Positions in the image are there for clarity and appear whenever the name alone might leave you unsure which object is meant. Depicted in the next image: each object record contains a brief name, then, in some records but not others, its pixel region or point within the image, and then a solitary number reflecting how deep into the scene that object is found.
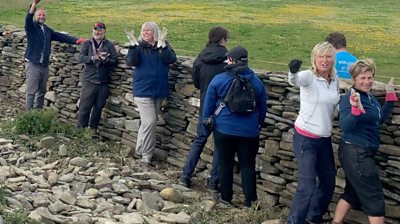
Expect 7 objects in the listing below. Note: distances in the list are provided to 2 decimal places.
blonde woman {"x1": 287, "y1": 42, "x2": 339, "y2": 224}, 7.58
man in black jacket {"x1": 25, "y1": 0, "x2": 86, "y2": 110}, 13.02
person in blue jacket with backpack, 8.62
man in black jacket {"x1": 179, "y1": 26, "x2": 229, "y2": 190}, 9.62
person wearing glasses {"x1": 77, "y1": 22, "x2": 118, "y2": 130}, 12.05
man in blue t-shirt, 9.27
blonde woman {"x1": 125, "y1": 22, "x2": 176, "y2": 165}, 10.65
